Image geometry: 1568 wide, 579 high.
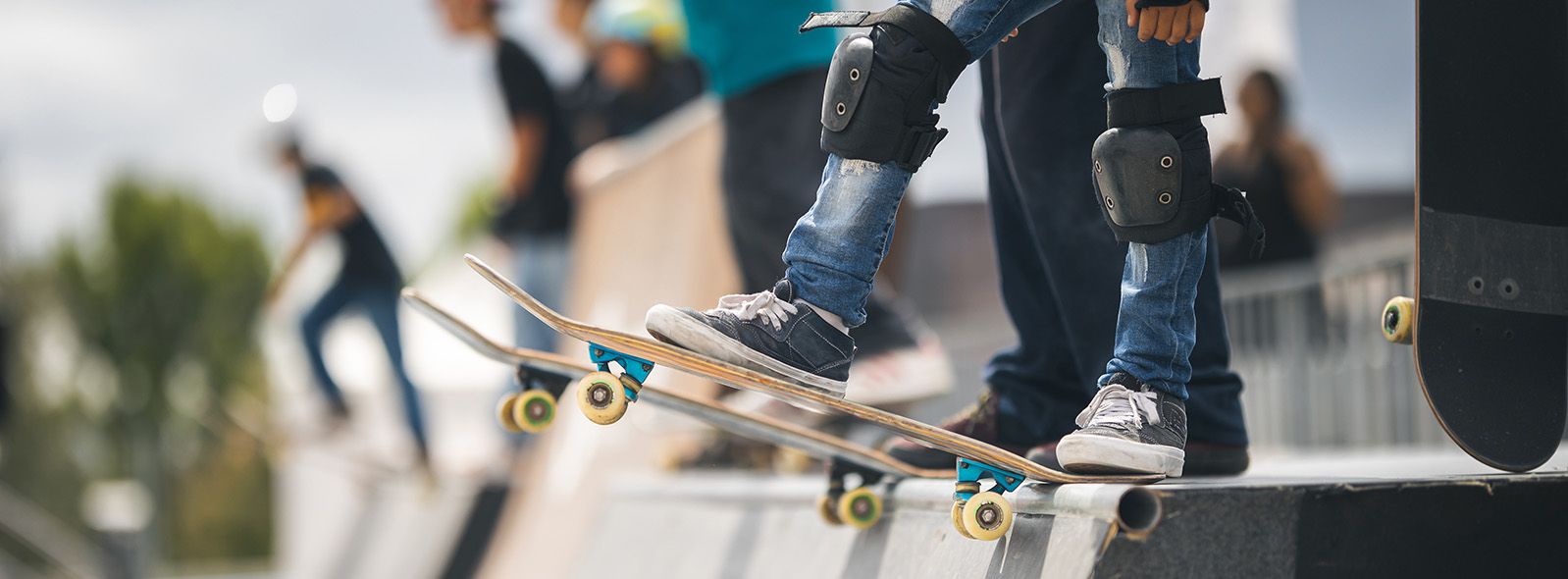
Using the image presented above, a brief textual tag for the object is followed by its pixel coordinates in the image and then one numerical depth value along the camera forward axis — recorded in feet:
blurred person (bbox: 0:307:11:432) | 44.62
